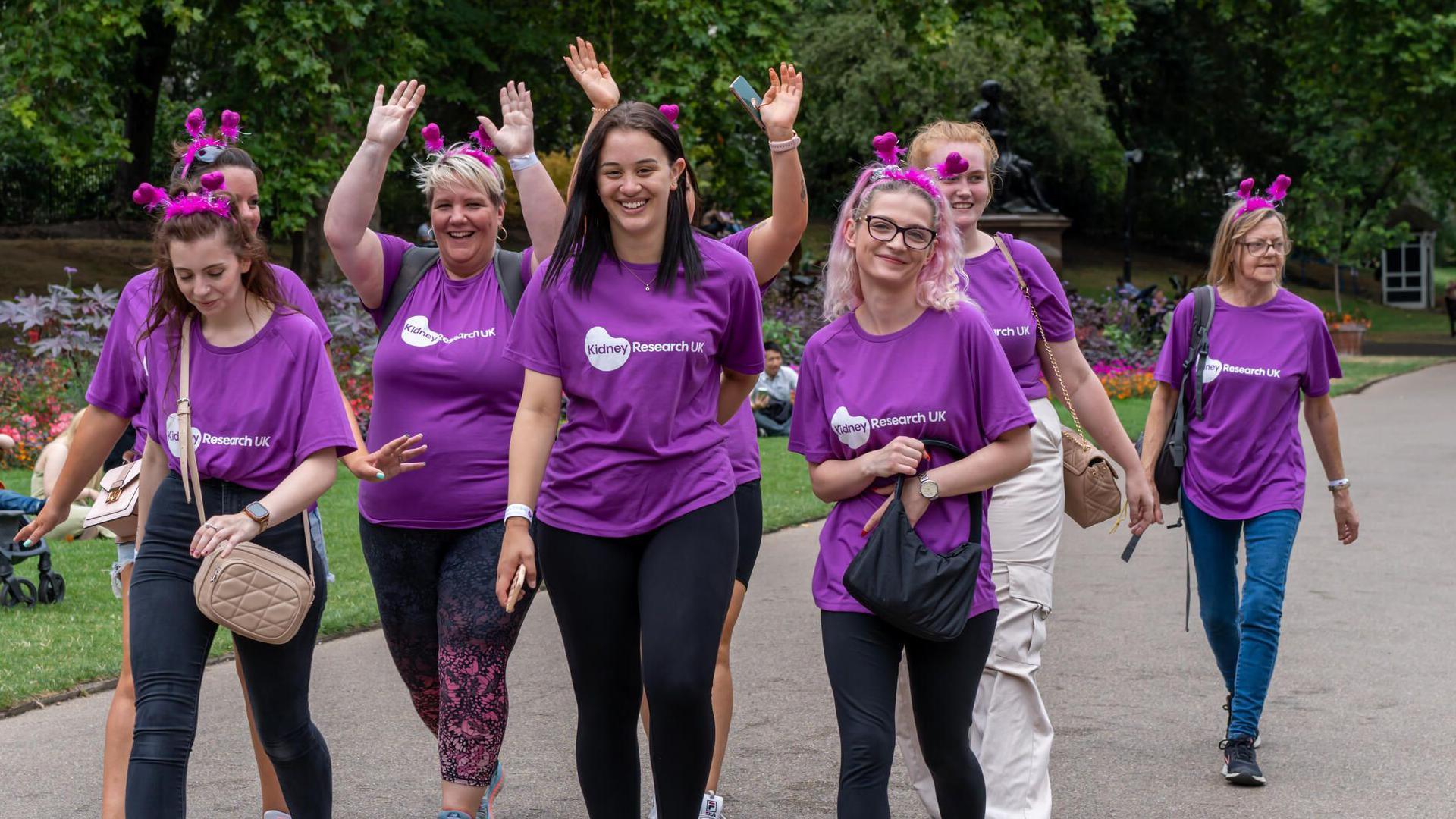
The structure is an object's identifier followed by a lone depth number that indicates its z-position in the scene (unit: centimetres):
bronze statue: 2109
